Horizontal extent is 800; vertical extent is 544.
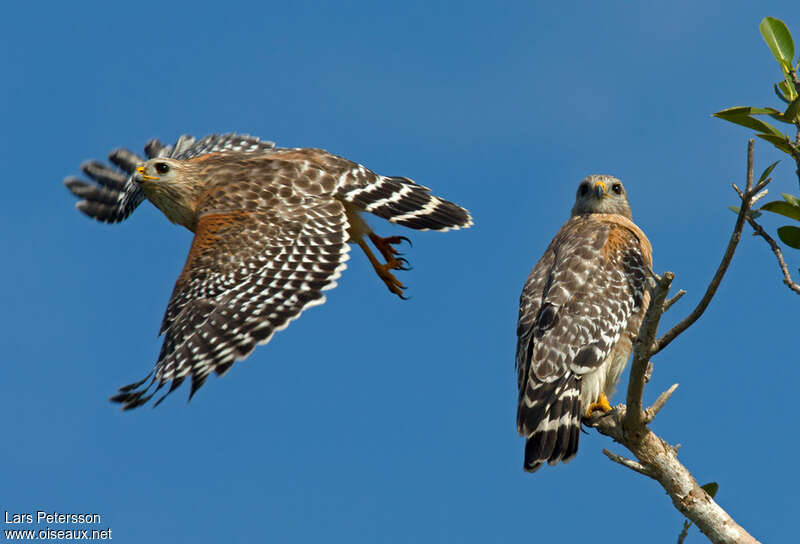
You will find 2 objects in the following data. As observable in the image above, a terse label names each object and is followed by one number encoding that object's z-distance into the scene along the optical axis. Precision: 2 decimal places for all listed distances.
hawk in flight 16.62
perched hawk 15.45
